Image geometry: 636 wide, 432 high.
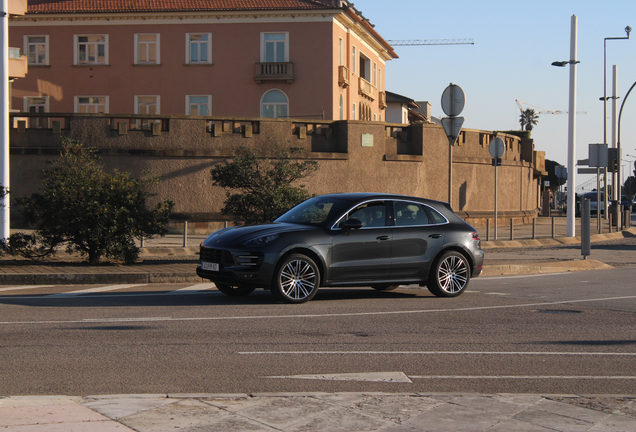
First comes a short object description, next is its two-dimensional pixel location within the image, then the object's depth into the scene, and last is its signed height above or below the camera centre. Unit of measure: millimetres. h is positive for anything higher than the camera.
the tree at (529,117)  135375 +15703
